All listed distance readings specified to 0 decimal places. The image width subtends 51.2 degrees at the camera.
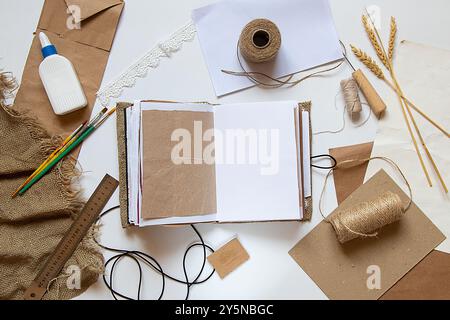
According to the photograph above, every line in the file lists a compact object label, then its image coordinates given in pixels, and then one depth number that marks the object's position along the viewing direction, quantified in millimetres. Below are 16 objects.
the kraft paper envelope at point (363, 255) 1054
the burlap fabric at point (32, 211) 1031
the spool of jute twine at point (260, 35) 998
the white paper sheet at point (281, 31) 1068
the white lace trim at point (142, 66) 1062
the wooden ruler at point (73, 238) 1040
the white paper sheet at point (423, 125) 1064
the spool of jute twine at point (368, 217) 1016
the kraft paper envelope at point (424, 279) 1055
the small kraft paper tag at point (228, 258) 1055
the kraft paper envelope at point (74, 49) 1062
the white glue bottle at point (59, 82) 1040
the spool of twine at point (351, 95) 1053
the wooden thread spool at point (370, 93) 1055
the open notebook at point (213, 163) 987
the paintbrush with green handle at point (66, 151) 1048
